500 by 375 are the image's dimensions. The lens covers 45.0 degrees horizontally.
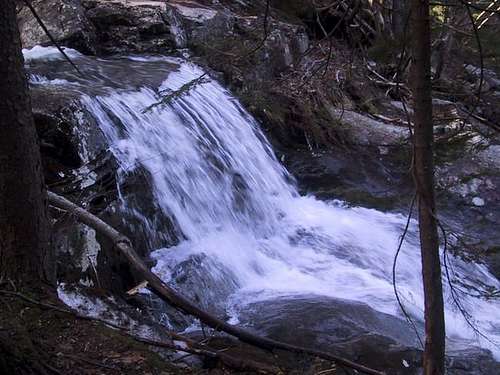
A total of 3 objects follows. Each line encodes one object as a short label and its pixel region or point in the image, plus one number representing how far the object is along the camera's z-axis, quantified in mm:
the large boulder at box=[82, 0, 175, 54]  9570
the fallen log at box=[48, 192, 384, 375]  2928
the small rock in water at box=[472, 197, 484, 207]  8531
